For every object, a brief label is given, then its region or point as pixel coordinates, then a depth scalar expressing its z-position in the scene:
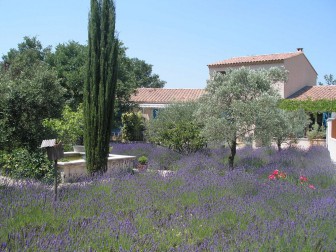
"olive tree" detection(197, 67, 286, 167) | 10.07
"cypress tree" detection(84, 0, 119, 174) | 10.26
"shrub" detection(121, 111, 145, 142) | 24.56
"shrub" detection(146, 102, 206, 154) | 13.34
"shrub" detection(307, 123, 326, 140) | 23.42
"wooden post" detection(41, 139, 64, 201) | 6.58
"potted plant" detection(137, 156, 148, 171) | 12.38
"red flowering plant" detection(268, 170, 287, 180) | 7.97
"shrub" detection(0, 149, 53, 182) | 9.55
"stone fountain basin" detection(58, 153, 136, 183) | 10.02
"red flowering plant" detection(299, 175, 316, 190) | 7.62
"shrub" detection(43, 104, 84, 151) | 15.03
